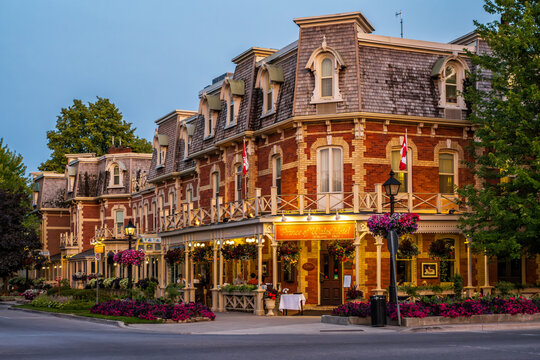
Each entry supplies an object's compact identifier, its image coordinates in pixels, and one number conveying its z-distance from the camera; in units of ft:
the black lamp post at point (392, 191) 71.92
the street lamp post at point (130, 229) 110.32
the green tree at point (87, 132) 234.58
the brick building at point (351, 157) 94.94
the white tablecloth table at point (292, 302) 92.99
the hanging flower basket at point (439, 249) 97.04
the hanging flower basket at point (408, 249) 94.89
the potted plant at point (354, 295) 87.66
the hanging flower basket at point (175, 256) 120.06
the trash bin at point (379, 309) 70.64
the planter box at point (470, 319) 68.80
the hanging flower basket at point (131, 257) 115.14
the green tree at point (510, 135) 83.92
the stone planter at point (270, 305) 93.68
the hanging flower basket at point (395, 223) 74.33
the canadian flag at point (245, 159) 106.51
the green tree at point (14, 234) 169.37
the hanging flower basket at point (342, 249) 93.45
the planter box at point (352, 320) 73.41
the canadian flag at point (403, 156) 92.53
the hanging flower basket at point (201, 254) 113.80
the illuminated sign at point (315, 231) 92.07
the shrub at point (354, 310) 73.77
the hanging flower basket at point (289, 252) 96.02
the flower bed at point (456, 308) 70.69
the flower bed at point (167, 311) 84.94
